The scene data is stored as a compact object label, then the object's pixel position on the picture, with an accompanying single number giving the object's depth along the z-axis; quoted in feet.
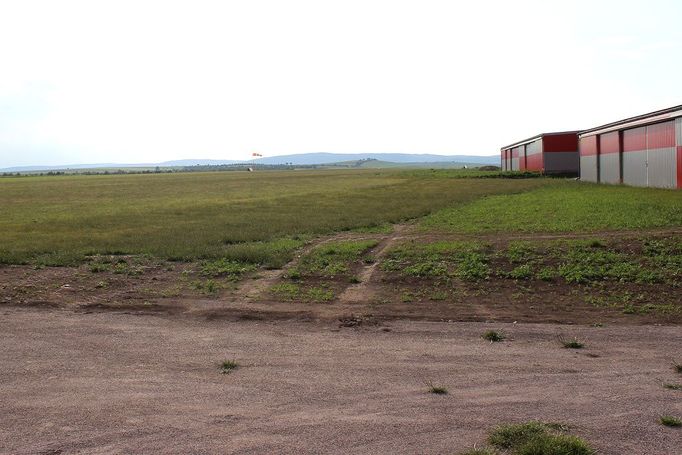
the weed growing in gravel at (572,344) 29.66
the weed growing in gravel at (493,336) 31.07
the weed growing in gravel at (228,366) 26.28
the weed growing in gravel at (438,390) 23.22
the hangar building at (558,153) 254.68
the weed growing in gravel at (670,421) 19.92
